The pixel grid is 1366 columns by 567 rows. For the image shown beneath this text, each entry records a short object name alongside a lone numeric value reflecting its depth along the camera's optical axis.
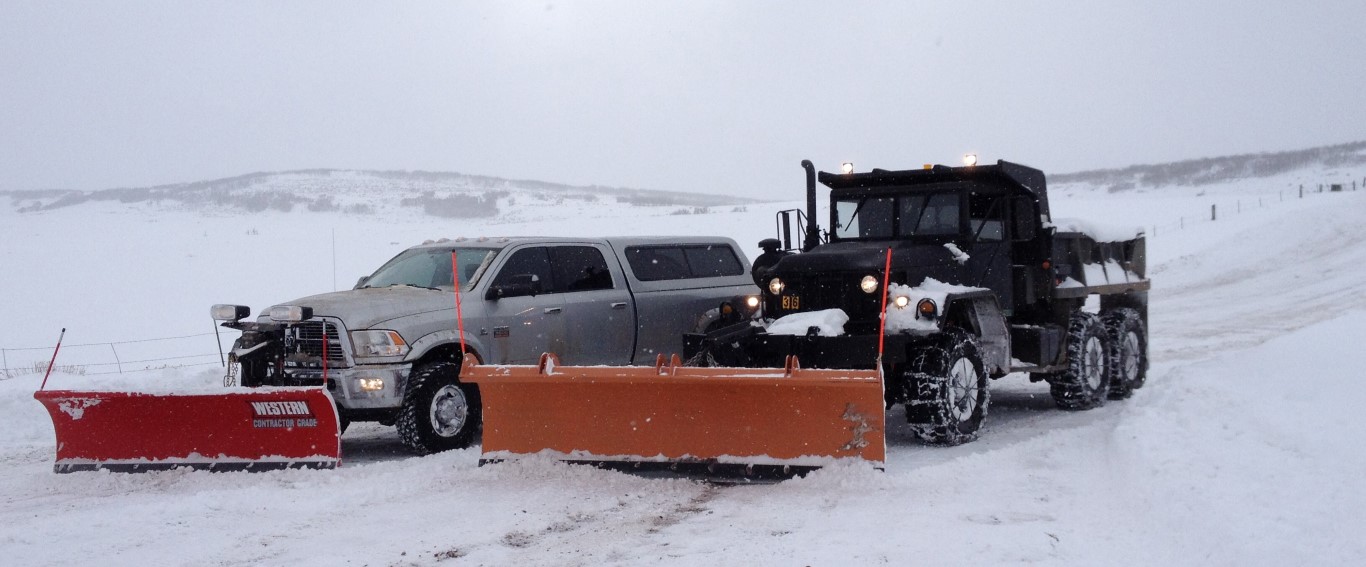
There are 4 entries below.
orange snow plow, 6.81
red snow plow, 7.57
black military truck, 8.33
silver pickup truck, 8.23
